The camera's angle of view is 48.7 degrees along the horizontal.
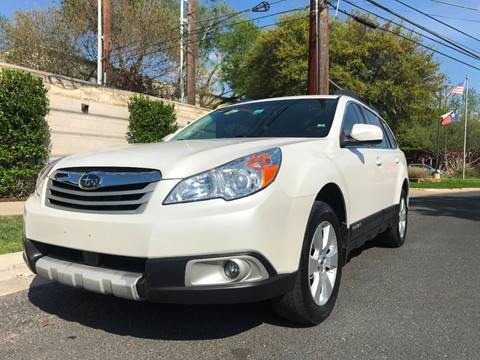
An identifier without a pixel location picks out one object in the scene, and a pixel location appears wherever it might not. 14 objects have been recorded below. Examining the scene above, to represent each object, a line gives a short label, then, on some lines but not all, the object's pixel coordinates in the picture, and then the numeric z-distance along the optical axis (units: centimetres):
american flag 3147
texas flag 3079
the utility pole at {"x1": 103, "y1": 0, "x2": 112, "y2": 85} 1948
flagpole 3697
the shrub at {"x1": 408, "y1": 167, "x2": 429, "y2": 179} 3137
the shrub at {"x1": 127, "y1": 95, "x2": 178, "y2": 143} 1524
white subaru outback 312
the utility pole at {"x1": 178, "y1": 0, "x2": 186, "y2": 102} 2292
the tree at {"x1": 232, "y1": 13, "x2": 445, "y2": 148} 2589
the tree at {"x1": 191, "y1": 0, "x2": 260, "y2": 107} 3734
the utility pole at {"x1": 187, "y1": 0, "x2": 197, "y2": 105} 2058
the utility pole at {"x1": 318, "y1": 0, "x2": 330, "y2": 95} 1365
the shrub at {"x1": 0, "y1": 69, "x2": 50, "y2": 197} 1118
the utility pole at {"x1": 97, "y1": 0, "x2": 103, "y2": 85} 1977
